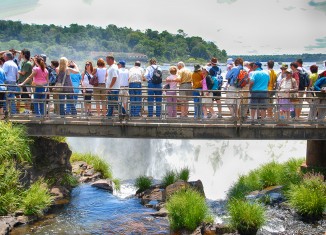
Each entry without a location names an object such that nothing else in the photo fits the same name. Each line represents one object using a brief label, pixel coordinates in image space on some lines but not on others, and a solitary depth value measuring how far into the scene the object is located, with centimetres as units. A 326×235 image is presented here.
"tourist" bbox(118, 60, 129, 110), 1949
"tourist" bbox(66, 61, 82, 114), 1996
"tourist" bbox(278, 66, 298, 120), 1902
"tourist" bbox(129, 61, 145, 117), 1975
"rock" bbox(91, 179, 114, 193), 2273
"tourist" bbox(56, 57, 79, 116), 1880
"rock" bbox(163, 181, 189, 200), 1920
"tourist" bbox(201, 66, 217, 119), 1920
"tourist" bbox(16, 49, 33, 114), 1933
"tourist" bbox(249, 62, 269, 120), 1873
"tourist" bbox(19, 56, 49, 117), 1879
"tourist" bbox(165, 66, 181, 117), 1933
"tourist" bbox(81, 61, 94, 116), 1987
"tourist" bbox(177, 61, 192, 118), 1942
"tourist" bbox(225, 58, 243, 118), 1952
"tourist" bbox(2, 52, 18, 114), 1906
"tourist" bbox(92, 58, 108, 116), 1920
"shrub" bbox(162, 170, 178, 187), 2127
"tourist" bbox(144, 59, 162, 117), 1997
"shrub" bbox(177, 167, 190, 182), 2156
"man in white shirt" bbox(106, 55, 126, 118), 1867
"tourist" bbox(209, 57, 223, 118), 2008
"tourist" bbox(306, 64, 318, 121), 1903
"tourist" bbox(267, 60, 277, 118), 1941
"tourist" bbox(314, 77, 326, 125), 1925
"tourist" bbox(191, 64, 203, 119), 1969
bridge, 1881
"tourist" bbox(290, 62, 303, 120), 1941
